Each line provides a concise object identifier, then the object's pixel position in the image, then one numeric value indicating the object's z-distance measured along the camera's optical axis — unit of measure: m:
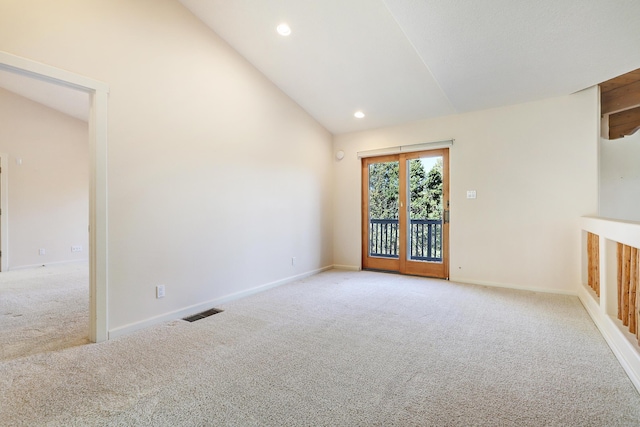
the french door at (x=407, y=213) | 4.66
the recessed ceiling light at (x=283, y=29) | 3.14
